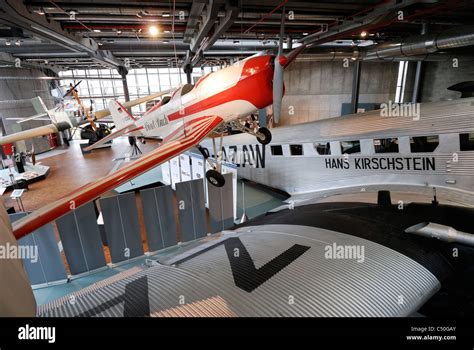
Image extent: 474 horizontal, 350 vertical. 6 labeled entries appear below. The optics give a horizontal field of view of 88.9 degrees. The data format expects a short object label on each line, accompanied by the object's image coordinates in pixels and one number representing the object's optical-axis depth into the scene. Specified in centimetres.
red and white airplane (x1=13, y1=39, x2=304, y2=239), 375
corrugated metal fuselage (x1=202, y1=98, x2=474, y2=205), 527
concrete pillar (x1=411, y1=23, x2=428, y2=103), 1483
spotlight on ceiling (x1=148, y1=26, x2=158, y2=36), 838
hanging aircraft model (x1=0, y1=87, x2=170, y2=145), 1561
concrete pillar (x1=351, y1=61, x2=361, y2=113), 1535
